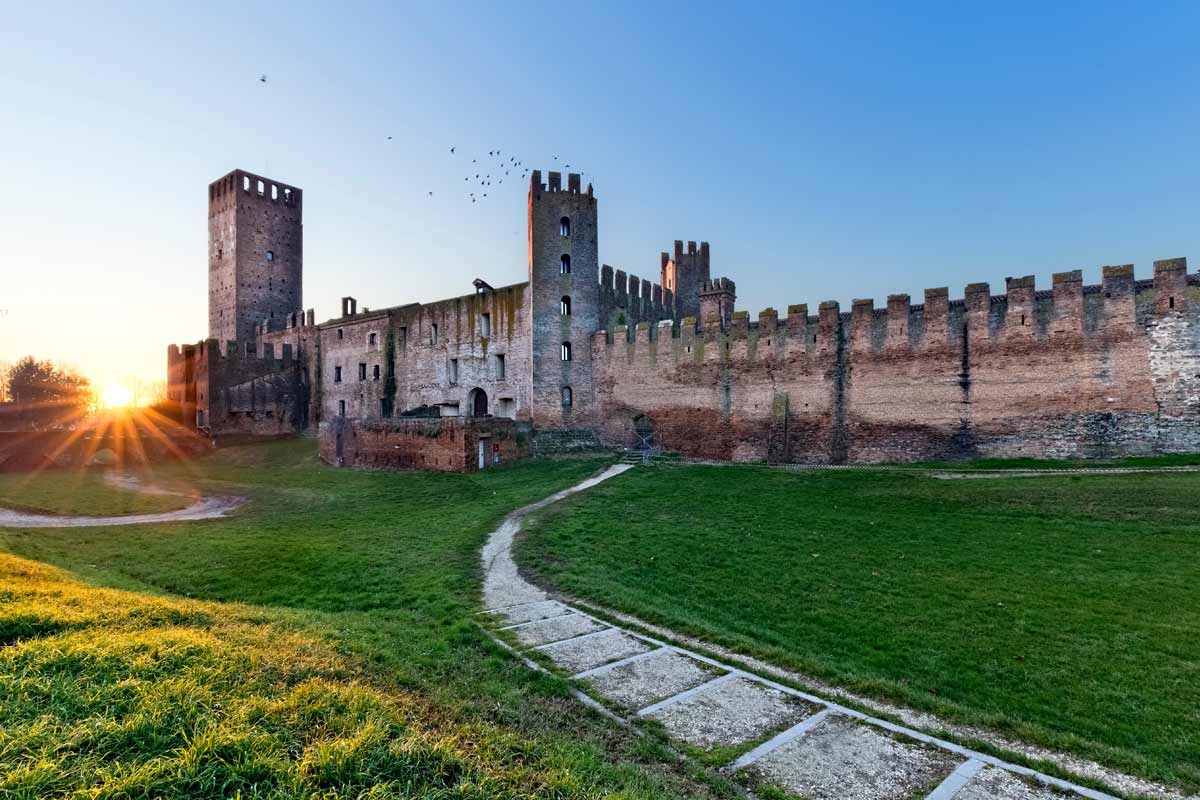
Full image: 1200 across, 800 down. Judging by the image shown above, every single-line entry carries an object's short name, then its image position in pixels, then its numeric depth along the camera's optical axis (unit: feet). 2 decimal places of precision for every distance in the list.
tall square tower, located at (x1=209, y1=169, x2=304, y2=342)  149.07
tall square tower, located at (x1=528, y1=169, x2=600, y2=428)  92.58
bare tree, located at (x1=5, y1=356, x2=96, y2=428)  160.45
